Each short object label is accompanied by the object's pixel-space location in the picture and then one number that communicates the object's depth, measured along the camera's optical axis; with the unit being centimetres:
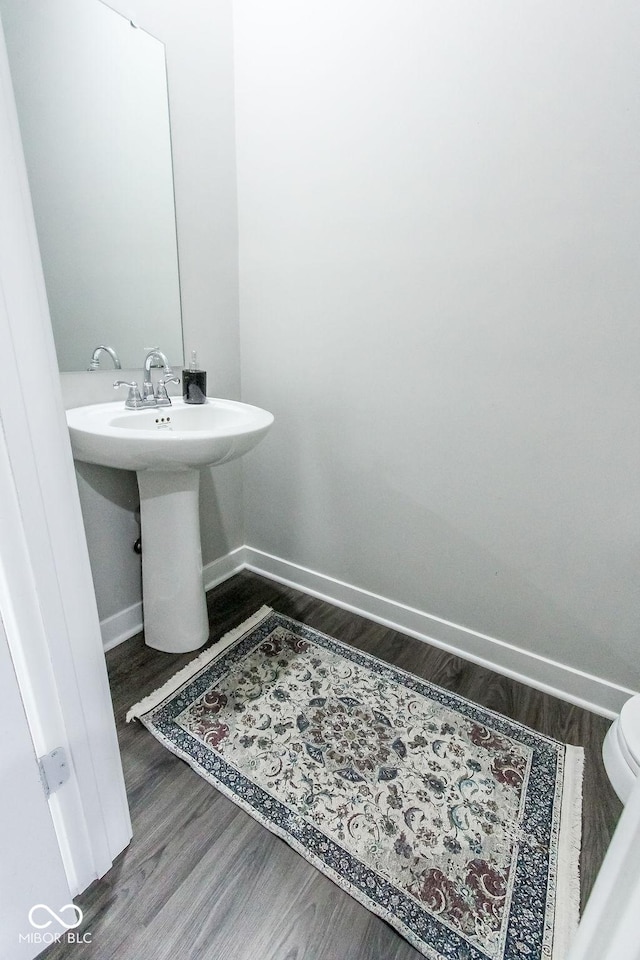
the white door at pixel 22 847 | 70
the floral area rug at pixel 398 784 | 89
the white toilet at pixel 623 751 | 76
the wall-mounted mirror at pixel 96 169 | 113
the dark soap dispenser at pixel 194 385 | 149
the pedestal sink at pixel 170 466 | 109
